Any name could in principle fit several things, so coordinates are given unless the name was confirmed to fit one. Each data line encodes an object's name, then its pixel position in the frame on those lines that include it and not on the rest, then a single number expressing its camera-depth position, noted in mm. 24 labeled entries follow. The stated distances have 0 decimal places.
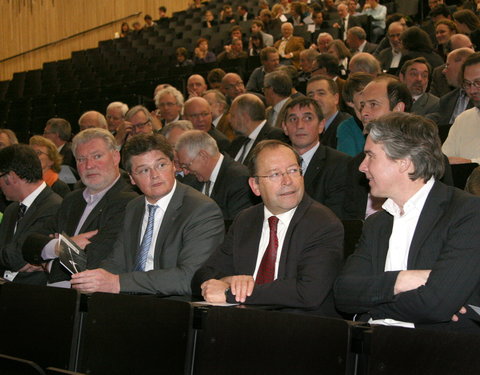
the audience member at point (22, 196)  4445
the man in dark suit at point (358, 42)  8906
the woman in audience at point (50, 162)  5312
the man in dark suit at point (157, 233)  3355
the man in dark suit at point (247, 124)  5523
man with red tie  2812
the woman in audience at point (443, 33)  7793
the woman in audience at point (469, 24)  7531
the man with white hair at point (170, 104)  7191
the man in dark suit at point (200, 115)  6188
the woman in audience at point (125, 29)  16250
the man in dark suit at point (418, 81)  5410
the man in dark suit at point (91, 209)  3857
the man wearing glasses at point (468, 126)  4285
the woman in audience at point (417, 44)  6883
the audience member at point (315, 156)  4074
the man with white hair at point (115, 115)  7771
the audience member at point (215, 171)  4383
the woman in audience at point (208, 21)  14503
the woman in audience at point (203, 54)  11789
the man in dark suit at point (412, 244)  2311
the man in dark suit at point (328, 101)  5293
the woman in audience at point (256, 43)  10945
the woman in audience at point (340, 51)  7953
